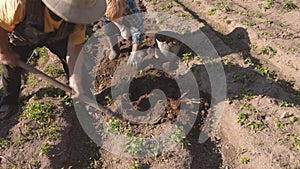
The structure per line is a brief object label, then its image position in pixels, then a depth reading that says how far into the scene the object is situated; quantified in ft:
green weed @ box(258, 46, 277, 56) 17.76
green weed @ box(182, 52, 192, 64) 17.51
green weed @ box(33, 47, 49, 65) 18.69
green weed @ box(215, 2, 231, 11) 20.86
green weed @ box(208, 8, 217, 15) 20.72
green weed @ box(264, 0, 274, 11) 20.81
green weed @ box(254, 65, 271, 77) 16.55
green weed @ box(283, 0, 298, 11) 20.95
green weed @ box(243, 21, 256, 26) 19.22
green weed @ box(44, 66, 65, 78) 17.47
